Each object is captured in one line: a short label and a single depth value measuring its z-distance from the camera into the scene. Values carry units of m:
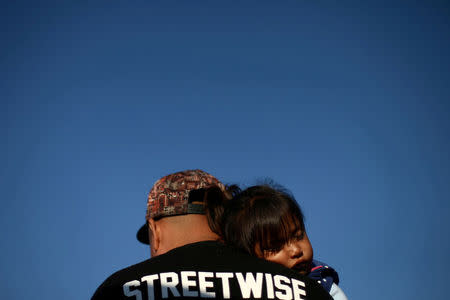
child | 3.04
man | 2.04
